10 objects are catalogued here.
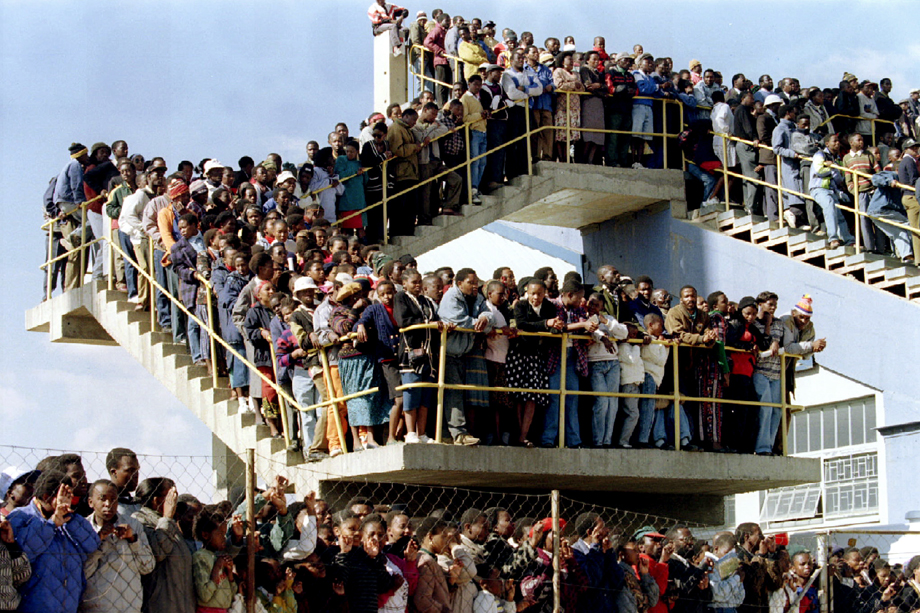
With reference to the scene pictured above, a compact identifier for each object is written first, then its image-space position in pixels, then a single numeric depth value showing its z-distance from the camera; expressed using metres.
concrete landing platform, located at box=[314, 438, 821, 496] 11.52
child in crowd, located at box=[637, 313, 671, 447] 12.77
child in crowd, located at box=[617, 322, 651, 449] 12.58
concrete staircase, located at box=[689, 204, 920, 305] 16.70
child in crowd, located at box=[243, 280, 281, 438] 12.67
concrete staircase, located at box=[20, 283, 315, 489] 13.03
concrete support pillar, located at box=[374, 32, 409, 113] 21.83
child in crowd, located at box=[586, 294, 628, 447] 12.40
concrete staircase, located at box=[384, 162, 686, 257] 17.06
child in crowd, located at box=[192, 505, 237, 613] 8.33
